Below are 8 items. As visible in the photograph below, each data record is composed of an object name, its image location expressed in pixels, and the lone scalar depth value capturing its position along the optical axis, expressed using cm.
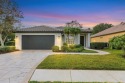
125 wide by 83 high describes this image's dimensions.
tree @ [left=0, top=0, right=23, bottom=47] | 1140
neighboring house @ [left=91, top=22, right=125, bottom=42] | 1384
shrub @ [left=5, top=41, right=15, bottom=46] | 1656
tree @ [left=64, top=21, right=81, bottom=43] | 1240
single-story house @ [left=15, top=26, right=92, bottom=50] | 1278
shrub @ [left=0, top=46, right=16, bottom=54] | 1030
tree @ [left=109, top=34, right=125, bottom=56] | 775
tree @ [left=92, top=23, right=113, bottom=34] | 3308
